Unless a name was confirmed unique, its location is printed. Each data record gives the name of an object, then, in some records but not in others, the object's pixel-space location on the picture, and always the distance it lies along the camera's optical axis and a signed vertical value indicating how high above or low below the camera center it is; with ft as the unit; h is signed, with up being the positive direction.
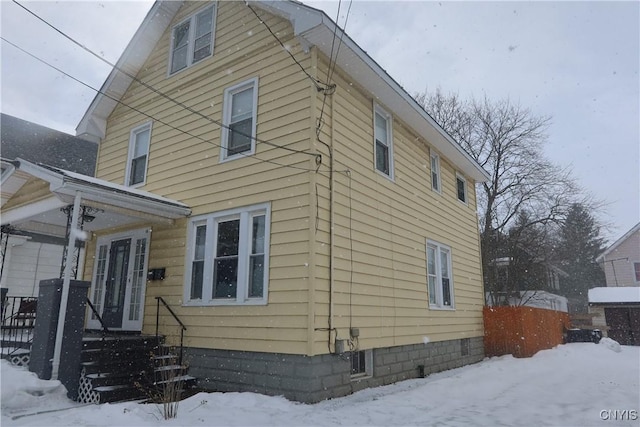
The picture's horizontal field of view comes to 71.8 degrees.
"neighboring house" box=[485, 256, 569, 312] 85.92 +7.37
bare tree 81.61 +27.64
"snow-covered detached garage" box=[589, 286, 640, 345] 73.61 +0.52
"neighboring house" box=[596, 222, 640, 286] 98.37 +12.45
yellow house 22.86 +6.17
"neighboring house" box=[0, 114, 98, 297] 44.42 +7.51
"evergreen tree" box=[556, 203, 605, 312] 161.38 +15.01
